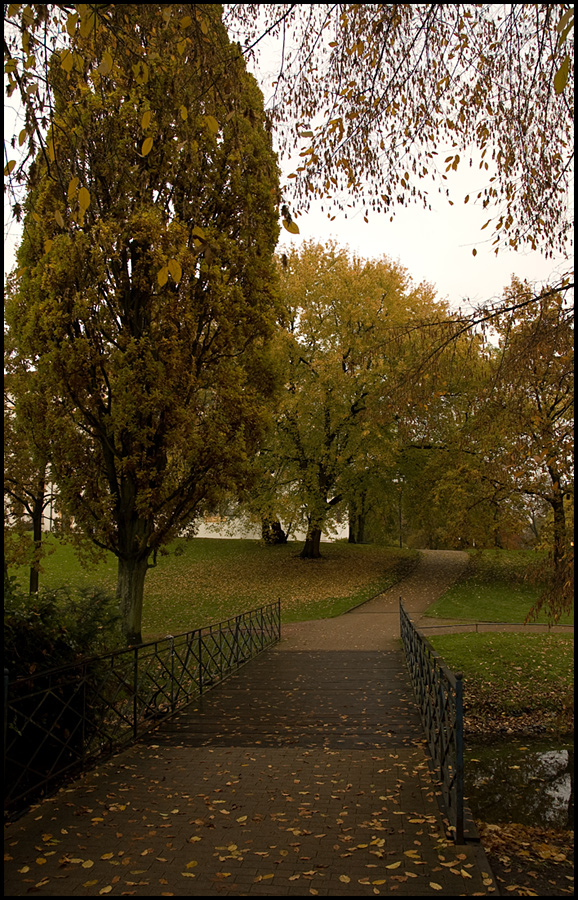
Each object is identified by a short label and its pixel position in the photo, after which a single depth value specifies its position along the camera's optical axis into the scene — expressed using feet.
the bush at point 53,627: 18.72
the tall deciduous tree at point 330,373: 84.17
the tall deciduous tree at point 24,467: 40.55
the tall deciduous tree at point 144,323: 37.91
